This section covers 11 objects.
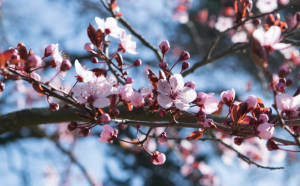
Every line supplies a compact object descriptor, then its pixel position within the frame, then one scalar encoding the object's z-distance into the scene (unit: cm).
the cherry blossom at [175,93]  88
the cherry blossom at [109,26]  92
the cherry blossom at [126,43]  93
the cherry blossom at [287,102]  87
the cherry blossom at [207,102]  89
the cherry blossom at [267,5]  135
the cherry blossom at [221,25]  245
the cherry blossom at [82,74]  88
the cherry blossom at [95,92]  88
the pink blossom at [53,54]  89
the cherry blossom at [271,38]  86
